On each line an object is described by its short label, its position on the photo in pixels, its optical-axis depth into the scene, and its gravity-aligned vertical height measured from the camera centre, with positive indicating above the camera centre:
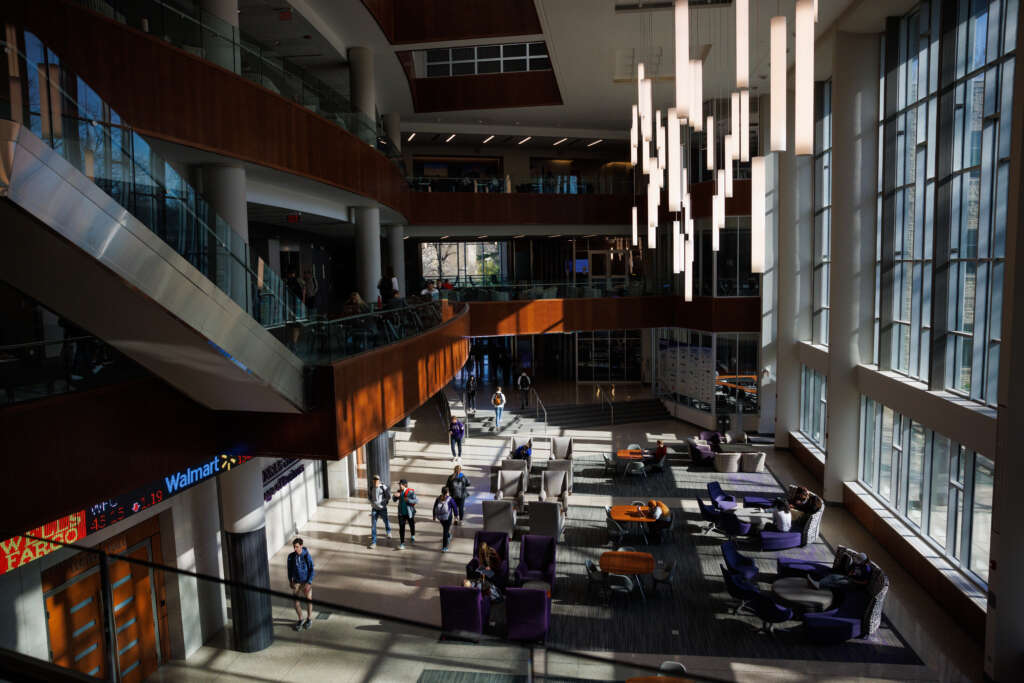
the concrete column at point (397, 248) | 26.56 +1.19
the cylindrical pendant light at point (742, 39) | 5.79 +1.89
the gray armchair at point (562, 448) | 20.83 -4.97
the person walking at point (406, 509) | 14.95 -4.78
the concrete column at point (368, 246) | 18.91 +0.91
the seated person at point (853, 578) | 11.43 -4.95
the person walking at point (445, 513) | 14.54 -4.75
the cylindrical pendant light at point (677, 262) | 12.13 +0.20
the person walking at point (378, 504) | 15.23 -4.76
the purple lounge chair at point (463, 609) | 10.55 -4.88
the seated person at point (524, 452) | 19.54 -4.76
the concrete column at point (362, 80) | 17.83 +4.98
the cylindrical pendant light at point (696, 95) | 6.64 +1.66
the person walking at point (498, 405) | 25.58 -4.53
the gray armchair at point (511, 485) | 17.28 -5.00
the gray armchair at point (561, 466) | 18.34 -4.85
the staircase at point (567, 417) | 25.69 -5.27
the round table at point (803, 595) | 10.86 -4.96
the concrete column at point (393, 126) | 26.23 +5.67
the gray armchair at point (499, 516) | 14.80 -4.91
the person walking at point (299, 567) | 11.23 -4.46
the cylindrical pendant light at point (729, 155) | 9.00 +1.55
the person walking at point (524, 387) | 28.31 -4.47
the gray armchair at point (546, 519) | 14.45 -4.89
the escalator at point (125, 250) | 5.02 +0.30
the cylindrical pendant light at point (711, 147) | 9.41 +1.65
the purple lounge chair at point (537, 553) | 12.70 -4.93
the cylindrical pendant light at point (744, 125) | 7.99 +1.81
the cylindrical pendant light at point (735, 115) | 8.45 +1.88
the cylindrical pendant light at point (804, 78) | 4.52 +1.24
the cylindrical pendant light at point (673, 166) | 9.50 +1.47
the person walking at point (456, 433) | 21.92 -4.72
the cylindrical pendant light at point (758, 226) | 6.46 +0.41
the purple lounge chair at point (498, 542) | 12.91 -4.81
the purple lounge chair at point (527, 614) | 10.43 -4.91
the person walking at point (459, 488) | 15.84 -4.63
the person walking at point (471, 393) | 27.91 -4.49
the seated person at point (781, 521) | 14.43 -5.02
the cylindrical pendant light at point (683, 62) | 6.01 +1.84
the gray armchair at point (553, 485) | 16.89 -4.91
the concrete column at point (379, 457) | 18.78 -4.70
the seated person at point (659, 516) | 14.44 -4.87
